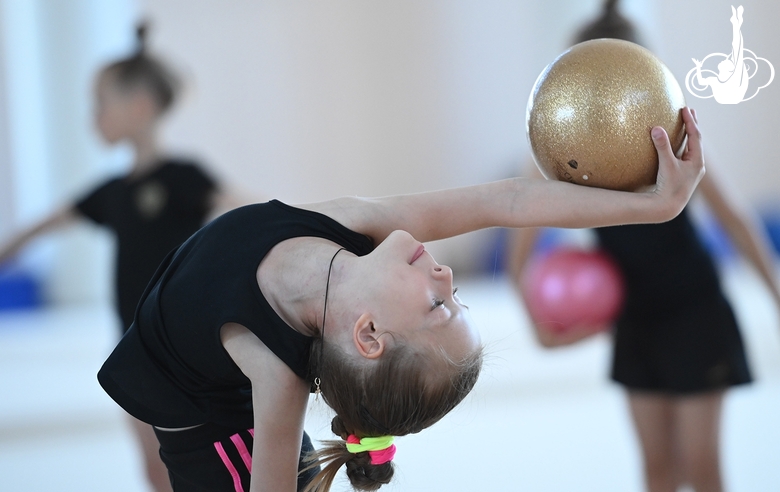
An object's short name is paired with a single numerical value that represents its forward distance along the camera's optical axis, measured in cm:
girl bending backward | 331
